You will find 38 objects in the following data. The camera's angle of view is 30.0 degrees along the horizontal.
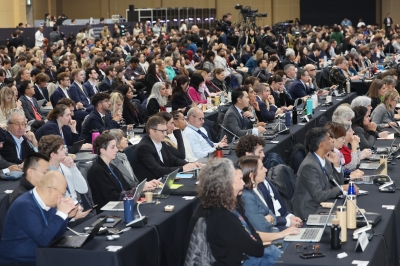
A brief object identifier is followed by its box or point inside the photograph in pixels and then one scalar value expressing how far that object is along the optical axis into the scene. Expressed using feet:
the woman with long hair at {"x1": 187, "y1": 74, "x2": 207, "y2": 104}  38.19
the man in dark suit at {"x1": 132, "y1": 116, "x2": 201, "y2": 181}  22.75
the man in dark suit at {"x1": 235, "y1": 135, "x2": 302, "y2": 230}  18.11
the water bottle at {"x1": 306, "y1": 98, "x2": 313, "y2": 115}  34.32
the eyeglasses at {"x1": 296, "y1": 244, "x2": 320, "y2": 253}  14.60
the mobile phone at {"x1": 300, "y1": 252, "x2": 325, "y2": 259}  14.26
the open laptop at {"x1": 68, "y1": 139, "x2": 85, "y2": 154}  24.52
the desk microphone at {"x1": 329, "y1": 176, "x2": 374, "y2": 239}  15.20
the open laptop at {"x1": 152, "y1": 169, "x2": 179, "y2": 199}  19.49
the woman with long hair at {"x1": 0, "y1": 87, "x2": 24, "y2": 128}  29.91
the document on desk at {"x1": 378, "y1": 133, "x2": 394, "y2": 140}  28.06
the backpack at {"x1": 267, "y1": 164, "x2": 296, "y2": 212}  20.35
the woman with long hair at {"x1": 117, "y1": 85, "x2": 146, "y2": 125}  32.78
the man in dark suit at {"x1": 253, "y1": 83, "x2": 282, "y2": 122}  33.40
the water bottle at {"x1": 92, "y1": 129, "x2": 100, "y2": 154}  26.91
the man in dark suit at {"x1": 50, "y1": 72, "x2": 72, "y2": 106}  36.37
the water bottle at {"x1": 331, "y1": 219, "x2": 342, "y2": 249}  14.71
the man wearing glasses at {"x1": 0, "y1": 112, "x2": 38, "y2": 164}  24.62
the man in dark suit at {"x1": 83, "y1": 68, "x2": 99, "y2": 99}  39.34
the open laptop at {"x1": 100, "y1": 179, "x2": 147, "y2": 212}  17.98
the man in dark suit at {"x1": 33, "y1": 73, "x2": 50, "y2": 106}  38.47
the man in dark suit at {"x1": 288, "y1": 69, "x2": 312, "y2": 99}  40.11
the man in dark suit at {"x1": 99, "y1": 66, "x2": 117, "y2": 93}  41.86
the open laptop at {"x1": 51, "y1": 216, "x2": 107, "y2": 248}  15.26
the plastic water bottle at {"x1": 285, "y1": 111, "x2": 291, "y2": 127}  32.13
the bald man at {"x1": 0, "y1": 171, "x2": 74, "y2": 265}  15.33
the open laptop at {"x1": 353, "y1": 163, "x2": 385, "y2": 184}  20.55
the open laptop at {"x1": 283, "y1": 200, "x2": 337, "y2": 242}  15.37
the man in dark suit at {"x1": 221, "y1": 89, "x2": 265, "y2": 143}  29.07
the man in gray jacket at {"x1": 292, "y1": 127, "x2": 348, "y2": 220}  19.06
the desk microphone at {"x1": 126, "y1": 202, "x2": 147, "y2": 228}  16.71
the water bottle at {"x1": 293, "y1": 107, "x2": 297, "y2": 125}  32.50
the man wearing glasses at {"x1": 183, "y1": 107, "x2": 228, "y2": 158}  26.23
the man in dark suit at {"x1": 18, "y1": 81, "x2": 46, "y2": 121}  32.94
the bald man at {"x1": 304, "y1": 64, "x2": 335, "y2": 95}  43.17
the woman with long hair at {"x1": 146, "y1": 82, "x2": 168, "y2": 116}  34.37
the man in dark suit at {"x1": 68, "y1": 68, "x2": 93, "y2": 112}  37.32
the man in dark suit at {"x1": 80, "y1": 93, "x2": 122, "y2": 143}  28.99
